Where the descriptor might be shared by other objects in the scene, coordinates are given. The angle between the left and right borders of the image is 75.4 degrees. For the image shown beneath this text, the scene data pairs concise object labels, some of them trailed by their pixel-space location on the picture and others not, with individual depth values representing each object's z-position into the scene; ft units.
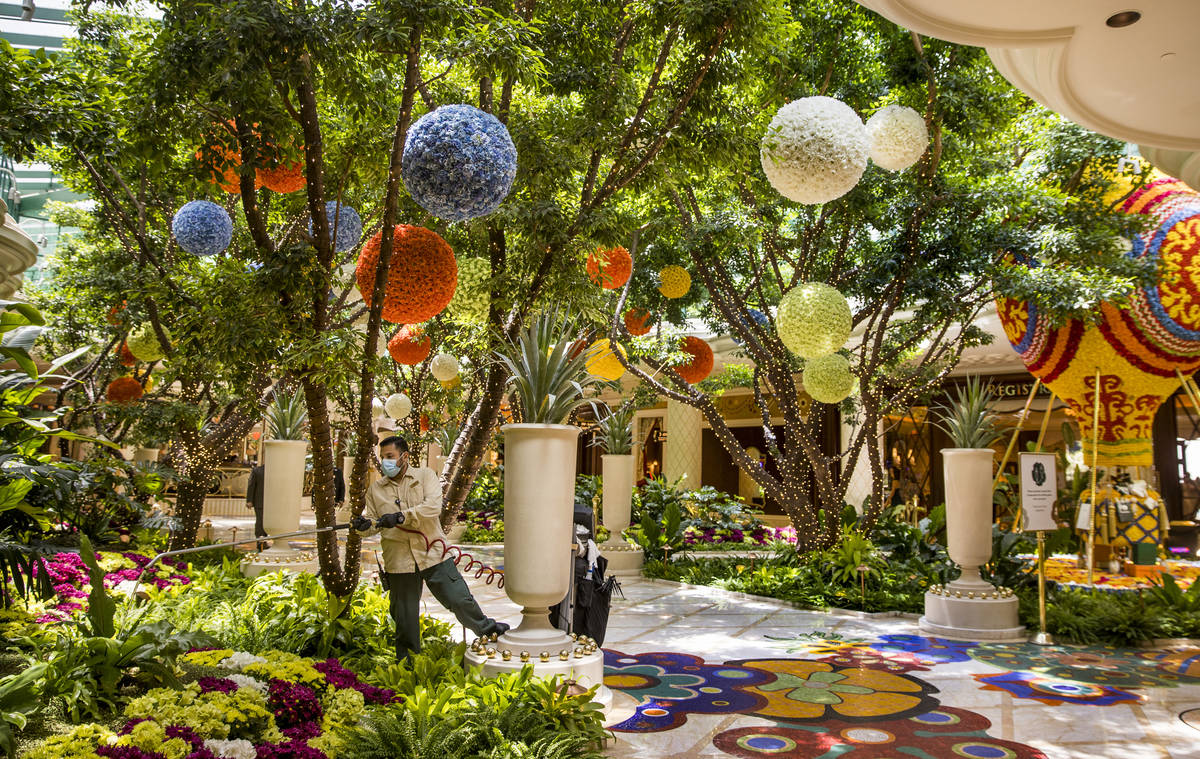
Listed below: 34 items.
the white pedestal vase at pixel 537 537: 13.28
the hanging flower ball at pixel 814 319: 19.70
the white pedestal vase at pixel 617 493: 35.37
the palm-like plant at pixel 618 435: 35.58
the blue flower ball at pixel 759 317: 31.86
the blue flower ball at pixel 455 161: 10.85
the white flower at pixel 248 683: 10.71
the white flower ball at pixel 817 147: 14.53
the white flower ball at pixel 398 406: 35.53
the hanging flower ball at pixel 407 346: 21.18
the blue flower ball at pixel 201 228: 17.60
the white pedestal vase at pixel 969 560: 22.16
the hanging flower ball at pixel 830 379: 24.41
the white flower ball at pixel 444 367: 27.71
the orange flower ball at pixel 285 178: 14.43
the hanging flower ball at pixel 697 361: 29.35
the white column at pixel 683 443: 63.77
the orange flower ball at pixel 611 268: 17.61
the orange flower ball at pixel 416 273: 12.87
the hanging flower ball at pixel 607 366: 24.90
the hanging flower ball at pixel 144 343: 24.68
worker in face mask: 14.48
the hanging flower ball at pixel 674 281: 25.52
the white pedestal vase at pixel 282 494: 25.18
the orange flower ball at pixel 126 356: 27.86
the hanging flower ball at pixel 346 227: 17.79
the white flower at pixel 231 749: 8.82
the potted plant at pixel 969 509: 22.75
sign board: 21.68
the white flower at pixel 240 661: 11.75
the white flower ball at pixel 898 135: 17.35
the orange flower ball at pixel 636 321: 28.99
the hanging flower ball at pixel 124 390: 26.00
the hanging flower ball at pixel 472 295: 17.01
